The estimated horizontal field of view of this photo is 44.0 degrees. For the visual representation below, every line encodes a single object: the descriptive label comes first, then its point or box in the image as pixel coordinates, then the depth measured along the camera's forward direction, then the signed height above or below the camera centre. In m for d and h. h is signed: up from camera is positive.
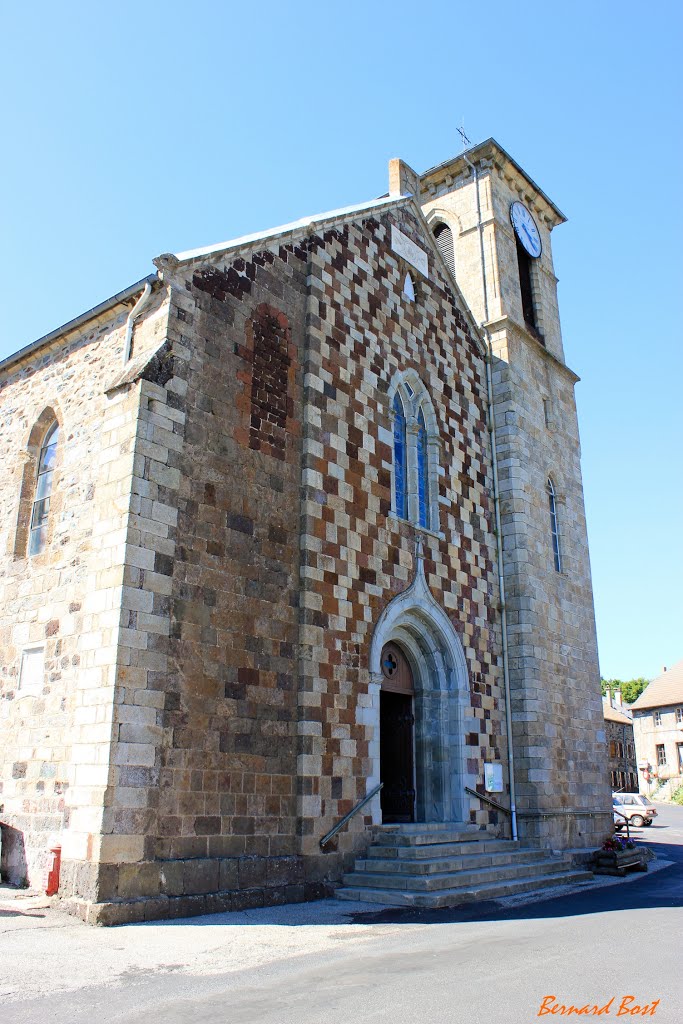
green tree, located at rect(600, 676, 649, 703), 87.75 +9.94
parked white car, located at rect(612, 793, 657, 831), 33.06 -0.90
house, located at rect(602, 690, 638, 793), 56.09 +2.35
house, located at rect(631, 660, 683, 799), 55.06 +3.43
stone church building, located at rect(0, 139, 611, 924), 9.71 +2.81
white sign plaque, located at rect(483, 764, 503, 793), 15.20 +0.15
